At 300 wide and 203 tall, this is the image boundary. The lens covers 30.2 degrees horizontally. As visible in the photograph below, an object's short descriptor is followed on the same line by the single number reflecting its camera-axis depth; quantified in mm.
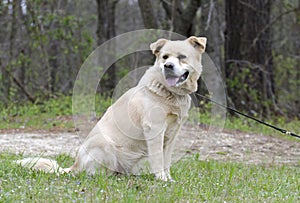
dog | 5359
